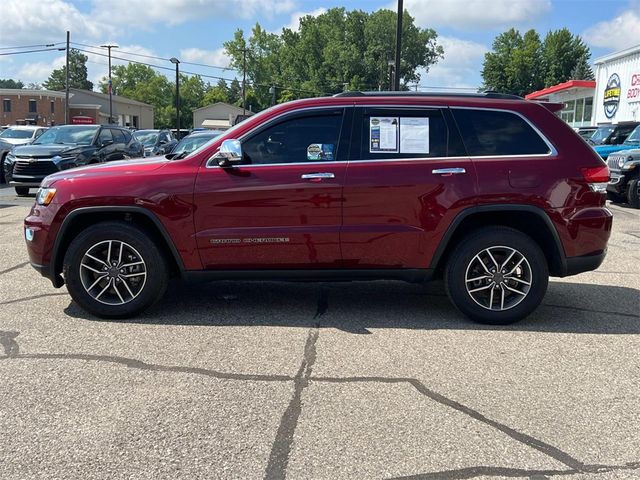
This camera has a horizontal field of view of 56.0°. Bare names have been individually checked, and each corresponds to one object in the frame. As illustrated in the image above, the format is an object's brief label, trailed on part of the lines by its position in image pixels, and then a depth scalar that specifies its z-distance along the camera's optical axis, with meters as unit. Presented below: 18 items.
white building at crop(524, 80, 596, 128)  40.19
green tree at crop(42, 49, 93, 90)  145.38
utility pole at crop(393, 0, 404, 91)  17.70
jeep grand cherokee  4.98
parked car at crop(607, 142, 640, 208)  13.61
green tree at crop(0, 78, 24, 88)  165.50
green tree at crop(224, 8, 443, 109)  95.19
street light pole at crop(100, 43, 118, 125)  66.09
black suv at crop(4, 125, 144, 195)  14.05
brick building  70.88
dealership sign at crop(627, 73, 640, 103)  27.27
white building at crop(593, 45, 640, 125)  27.66
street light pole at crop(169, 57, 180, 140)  53.47
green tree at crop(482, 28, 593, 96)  82.12
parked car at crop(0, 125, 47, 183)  22.66
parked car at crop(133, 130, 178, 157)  24.18
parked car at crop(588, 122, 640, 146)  18.12
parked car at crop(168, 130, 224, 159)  16.31
